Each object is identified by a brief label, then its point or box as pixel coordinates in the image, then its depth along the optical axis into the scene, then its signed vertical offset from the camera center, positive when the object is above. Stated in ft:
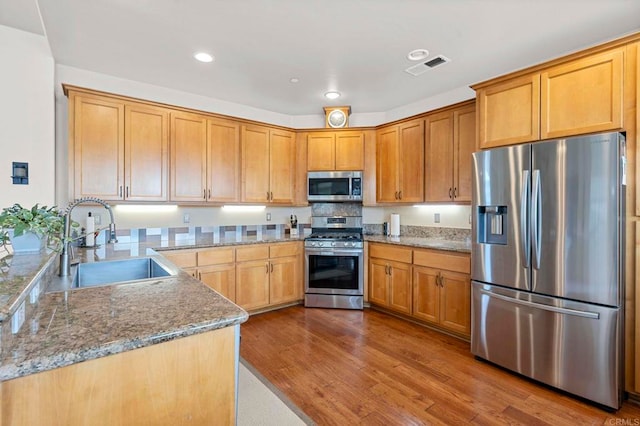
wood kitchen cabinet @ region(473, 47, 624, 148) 6.74 +2.68
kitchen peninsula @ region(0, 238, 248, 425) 2.49 -1.32
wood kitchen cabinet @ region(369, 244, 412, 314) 11.47 -2.53
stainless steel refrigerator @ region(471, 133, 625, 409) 6.51 -1.15
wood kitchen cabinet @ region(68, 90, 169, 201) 9.36 +2.04
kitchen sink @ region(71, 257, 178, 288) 6.51 -1.31
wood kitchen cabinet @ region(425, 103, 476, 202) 10.47 +2.09
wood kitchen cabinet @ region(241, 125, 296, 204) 12.74 +2.01
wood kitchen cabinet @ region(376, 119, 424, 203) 12.02 +2.01
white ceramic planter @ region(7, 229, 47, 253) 5.34 -0.53
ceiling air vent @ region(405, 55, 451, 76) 9.16 +4.53
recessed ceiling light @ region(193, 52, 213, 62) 8.93 +4.55
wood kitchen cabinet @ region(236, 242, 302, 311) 11.80 -2.51
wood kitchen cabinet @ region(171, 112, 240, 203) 11.08 +2.00
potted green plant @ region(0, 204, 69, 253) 4.70 -0.26
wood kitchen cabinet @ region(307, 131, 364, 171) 13.64 +2.71
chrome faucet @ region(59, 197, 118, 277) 5.25 -0.70
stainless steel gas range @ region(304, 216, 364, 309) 12.80 -2.53
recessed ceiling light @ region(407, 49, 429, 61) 8.68 +4.51
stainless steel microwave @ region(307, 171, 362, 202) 13.61 +1.13
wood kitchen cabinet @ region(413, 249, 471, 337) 9.70 -2.58
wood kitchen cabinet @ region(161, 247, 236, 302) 10.43 -1.86
